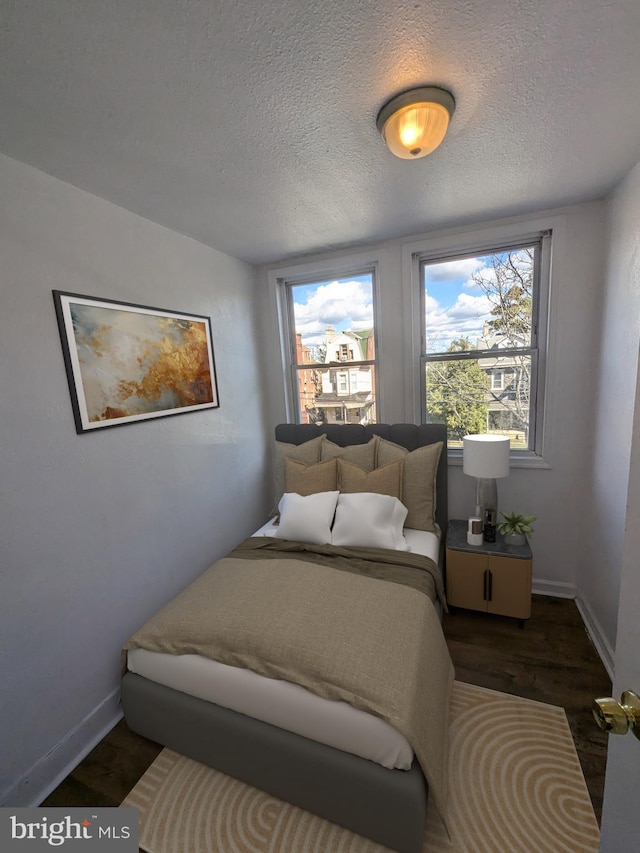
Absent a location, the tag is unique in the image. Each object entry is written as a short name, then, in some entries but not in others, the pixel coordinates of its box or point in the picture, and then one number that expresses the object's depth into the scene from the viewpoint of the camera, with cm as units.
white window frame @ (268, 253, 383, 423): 272
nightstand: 208
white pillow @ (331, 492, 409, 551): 204
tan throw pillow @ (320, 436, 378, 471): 244
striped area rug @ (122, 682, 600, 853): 121
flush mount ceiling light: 116
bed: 112
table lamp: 213
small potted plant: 222
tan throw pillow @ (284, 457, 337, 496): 241
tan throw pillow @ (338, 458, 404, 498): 229
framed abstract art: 161
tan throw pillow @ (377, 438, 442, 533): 230
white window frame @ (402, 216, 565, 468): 222
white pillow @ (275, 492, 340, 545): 212
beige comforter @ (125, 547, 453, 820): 119
